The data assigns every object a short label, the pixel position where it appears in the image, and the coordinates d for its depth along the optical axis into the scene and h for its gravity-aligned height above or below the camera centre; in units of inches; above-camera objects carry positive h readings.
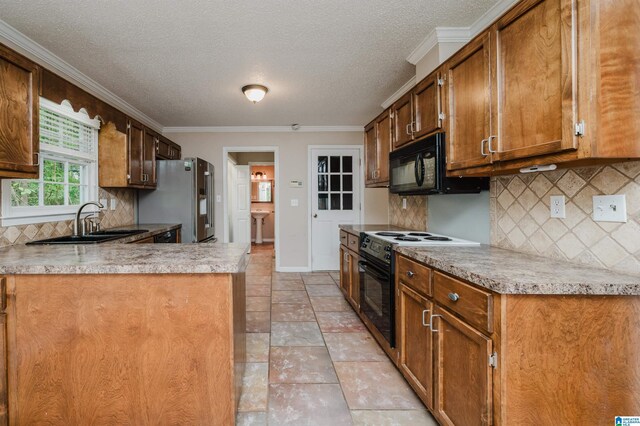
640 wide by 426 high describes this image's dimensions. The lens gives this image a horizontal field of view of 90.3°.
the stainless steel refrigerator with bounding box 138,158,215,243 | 155.8 +6.6
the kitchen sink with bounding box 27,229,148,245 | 97.4 -8.3
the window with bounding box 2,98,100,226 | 93.9 +14.2
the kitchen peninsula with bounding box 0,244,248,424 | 56.6 -24.0
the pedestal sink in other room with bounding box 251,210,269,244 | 330.3 -12.4
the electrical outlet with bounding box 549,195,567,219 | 60.5 +0.3
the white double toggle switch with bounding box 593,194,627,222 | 49.6 +0.0
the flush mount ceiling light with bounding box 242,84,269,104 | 128.7 +48.7
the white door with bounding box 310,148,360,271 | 205.3 +8.0
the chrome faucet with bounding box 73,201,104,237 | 107.7 -5.7
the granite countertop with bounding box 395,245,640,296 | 43.3 -10.0
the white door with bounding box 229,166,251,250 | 276.5 +4.9
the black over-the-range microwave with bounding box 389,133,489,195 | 79.4 +10.0
